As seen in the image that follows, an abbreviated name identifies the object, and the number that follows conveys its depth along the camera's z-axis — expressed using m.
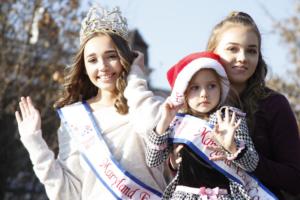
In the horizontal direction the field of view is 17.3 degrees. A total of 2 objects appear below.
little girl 4.99
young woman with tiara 5.77
